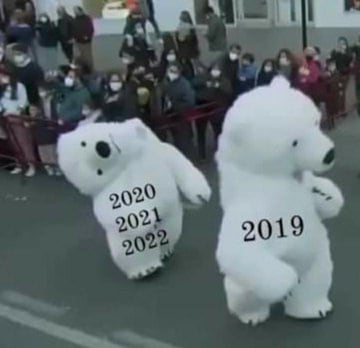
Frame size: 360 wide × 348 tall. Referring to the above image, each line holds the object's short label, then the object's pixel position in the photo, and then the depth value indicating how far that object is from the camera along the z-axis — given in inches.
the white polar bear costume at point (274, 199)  277.7
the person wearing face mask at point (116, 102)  489.7
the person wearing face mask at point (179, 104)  497.7
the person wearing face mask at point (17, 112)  506.9
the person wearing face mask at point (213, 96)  506.0
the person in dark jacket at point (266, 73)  538.3
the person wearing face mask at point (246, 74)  545.0
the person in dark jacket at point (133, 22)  748.4
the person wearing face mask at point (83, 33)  765.3
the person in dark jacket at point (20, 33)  744.2
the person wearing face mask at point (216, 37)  738.2
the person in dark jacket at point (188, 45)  655.9
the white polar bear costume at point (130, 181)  336.5
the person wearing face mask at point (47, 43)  772.6
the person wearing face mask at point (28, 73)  561.6
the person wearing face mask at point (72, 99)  498.9
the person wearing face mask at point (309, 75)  546.5
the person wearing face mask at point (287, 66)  551.5
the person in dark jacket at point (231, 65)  550.0
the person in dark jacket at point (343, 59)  578.9
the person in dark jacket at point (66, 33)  770.8
